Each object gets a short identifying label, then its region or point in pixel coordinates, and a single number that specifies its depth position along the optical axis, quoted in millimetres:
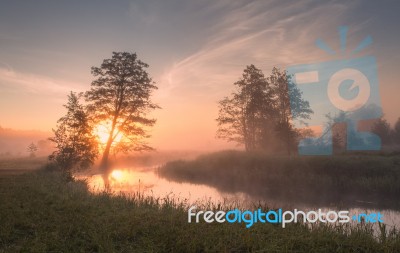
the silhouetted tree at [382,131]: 58781
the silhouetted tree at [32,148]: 63588
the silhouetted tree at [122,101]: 32875
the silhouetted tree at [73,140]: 22750
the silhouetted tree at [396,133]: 60844
